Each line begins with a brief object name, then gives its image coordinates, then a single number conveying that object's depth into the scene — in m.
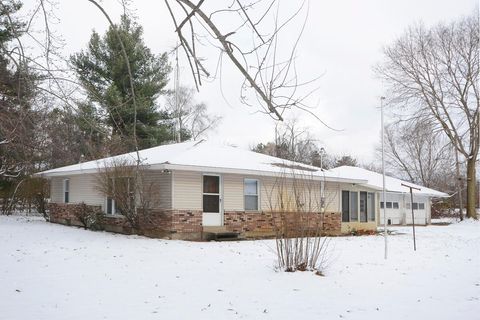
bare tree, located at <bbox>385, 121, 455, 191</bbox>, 49.97
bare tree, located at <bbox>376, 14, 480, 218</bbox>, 31.58
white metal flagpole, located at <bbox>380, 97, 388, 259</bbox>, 11.94
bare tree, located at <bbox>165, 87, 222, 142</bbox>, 38.25
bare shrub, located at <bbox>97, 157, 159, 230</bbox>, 15.78
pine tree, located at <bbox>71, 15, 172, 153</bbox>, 18.32
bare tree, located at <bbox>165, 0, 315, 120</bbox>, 4.05
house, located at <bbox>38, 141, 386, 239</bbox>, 15.88
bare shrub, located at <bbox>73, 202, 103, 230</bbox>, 17.97
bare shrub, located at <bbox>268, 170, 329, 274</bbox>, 9.63
